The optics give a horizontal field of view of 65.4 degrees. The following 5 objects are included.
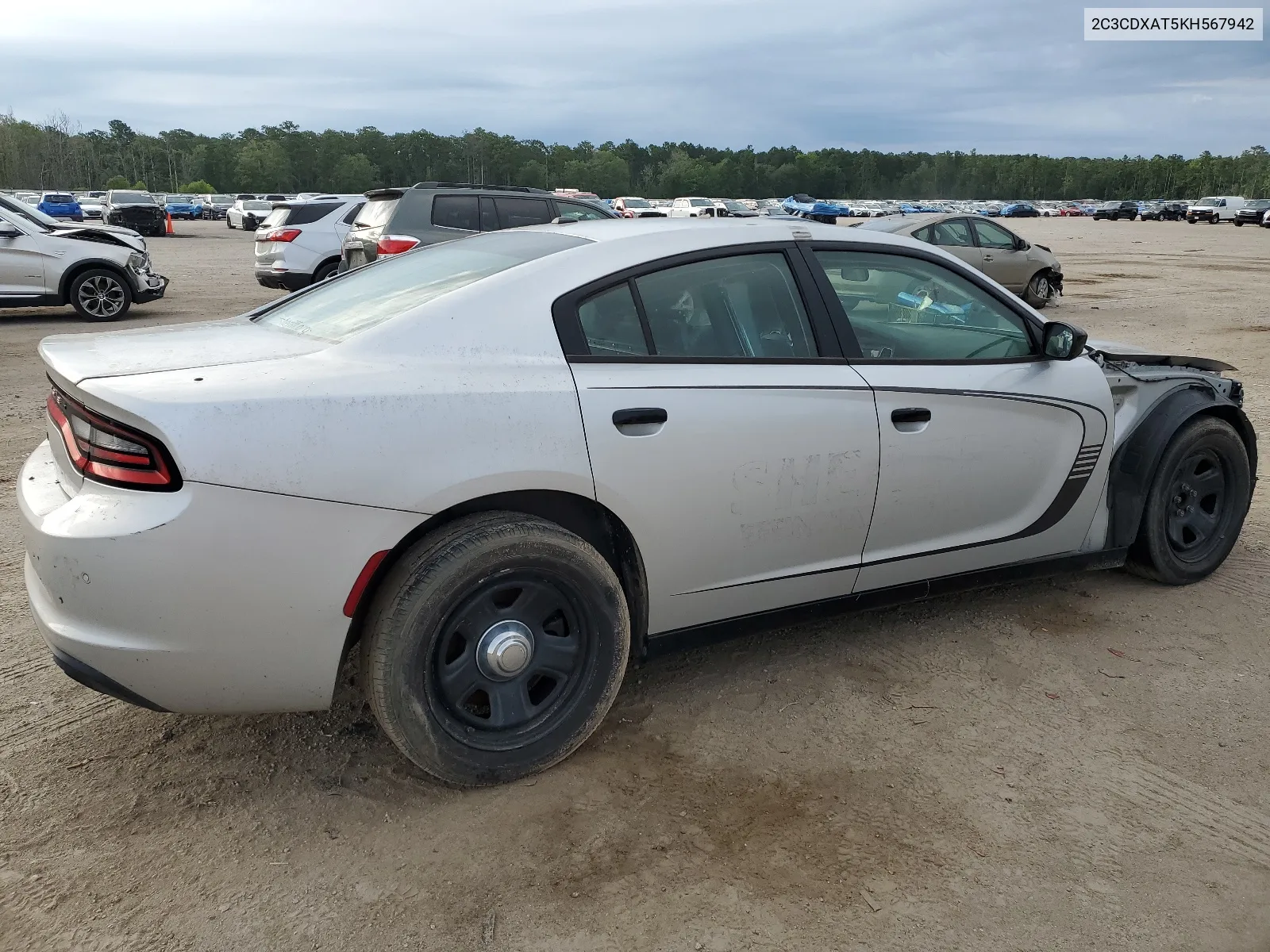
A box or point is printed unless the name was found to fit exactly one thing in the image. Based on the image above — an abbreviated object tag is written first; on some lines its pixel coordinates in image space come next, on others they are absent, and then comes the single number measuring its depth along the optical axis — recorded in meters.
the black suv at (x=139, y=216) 36.78
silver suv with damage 12.13
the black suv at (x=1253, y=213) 55.12
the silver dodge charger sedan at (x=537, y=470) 2.43
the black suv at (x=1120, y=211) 72.88
